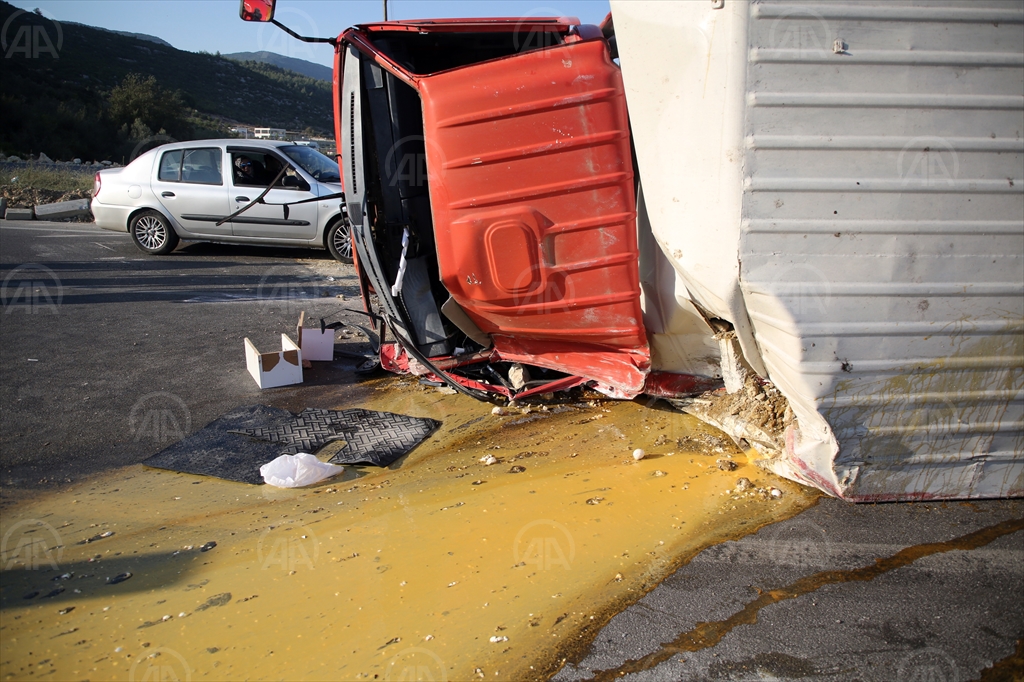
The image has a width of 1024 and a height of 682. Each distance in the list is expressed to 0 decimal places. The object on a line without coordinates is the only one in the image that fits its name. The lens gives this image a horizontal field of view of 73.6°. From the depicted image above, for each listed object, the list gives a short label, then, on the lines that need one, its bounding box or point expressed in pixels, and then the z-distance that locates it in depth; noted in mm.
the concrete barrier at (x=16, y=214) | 11414
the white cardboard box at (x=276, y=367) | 4395
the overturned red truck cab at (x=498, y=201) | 3127
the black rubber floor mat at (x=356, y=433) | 3459
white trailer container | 2400
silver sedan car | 8312
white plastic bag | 3164
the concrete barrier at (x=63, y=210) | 11578
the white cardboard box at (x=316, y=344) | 4907
